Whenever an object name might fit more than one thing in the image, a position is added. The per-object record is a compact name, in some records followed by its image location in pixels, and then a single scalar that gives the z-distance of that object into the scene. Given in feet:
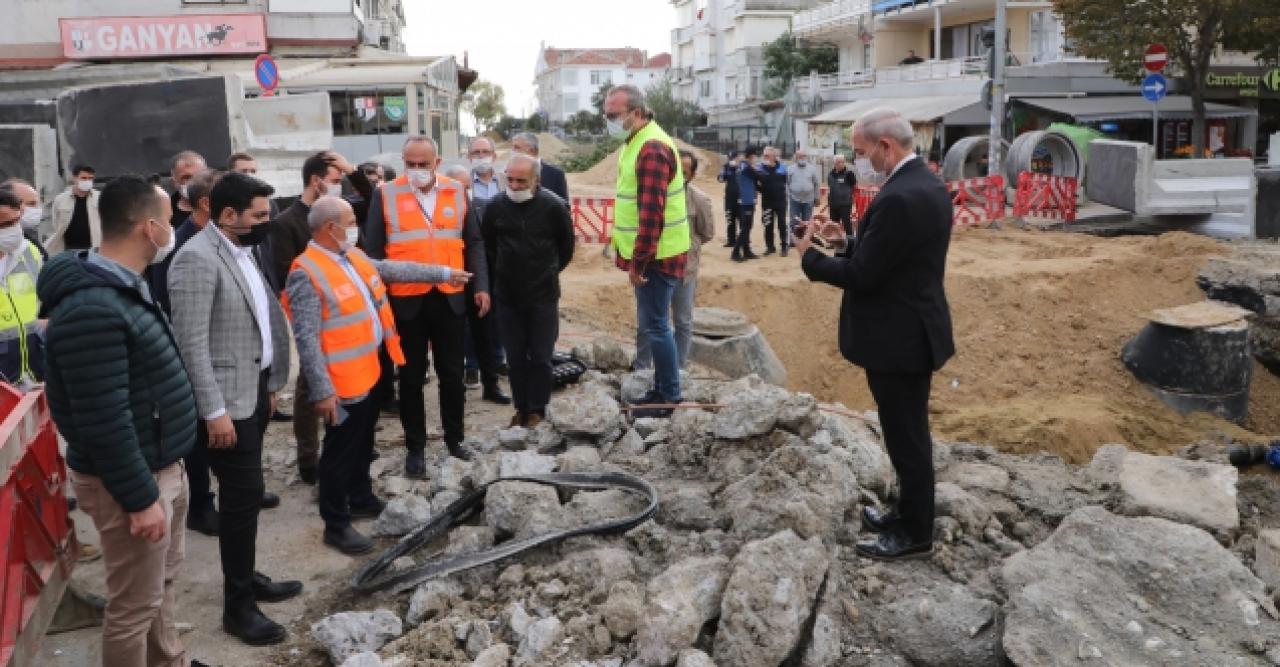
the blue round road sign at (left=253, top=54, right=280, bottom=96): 48.73
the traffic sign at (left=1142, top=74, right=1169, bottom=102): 58.95
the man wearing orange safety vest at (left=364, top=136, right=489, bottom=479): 19.88
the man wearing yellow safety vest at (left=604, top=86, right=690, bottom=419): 20.36
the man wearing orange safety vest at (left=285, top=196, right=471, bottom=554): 15.70
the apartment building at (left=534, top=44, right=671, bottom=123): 326.03
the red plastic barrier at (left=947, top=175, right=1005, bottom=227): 66.18
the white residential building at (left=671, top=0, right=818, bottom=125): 198.49
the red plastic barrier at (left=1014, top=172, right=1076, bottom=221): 65.21
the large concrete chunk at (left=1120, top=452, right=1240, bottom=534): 16.34
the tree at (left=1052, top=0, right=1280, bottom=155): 84.23
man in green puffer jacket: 10.55
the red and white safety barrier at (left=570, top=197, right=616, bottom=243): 63.36
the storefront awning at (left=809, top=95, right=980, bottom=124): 103.65
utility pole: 66.85
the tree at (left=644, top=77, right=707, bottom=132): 188.34
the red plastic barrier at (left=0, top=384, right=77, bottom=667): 11.64
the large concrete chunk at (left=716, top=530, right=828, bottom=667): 12.43
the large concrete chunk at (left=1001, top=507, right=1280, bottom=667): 12.00
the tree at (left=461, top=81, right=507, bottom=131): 271.49
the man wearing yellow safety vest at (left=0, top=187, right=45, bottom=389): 17.99
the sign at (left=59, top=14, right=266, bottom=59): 90.79
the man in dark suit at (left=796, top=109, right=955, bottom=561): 13.83
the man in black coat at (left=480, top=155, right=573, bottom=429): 21.27
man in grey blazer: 13.21
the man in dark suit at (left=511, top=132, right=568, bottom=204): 27.53
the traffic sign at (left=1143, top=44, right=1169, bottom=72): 58.80
